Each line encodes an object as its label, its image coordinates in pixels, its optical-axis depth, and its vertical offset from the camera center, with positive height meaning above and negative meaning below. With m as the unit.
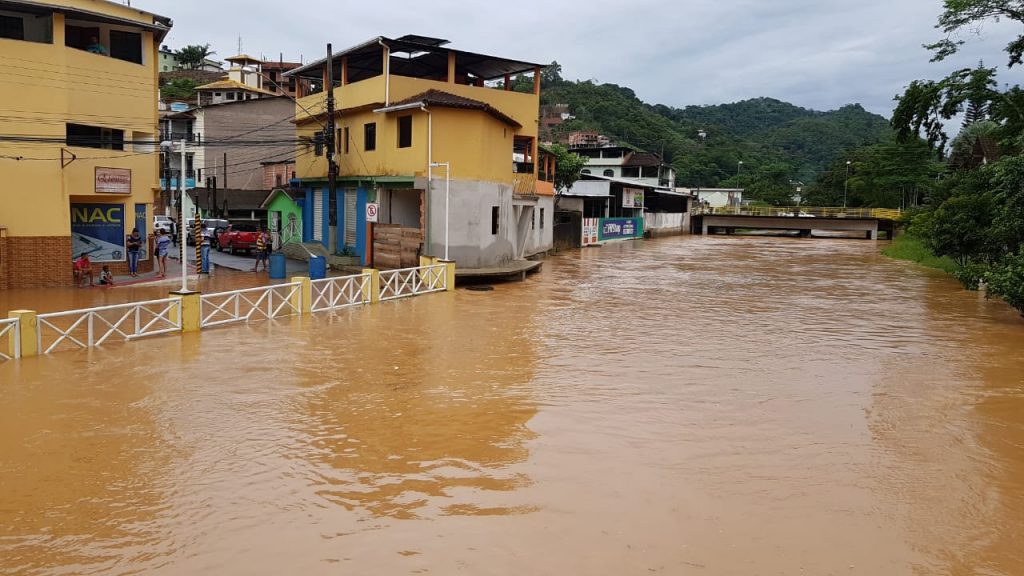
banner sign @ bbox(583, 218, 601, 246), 53.44 -0.58
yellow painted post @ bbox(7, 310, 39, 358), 13.48 -2.15
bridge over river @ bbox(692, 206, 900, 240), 72.62 +0.79
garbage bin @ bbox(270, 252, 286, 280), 27.00 -1.76
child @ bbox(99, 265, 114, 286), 23.77 -2.03
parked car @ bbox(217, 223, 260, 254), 35.81 -1.19
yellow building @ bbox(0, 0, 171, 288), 22.80 +2.57
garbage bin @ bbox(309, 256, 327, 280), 26.23 -1.72
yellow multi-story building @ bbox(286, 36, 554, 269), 27.70 +2.36
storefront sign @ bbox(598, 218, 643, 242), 58.84 -0.45
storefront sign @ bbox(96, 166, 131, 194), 24.83 +1.04
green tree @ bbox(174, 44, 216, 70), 94.72 +19.68
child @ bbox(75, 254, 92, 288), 23.52 -1.76
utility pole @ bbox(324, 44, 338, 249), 27.44 +2.73
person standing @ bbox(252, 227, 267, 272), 29.66 -1.26
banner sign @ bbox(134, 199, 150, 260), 26.98 -0.39
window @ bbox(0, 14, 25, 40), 23.17 +5.54
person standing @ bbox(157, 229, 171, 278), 26.47 -1.30
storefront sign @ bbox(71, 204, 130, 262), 25.17 -0.66
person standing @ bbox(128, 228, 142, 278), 25.47 -1.24
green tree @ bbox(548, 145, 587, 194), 55.53 +4.09
